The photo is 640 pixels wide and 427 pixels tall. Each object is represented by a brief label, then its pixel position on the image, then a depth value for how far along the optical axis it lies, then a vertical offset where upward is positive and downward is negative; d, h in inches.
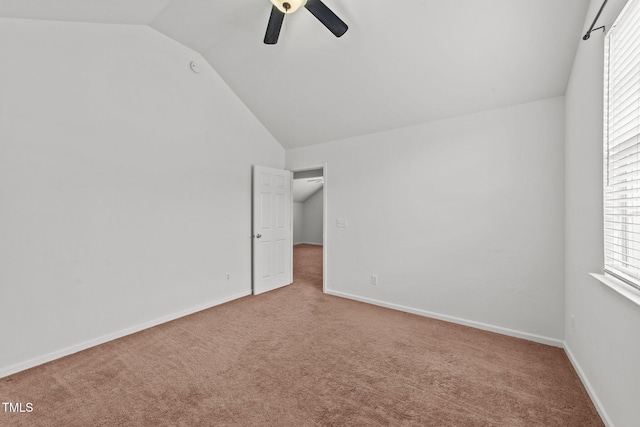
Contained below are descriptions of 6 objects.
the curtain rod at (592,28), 57.4 +44.2
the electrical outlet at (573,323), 85.7 -36.4
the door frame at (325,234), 161.5 -13.5
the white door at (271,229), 158.4 -11.0
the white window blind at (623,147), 51.9 +14.2
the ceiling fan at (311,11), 79.3 +61.8
